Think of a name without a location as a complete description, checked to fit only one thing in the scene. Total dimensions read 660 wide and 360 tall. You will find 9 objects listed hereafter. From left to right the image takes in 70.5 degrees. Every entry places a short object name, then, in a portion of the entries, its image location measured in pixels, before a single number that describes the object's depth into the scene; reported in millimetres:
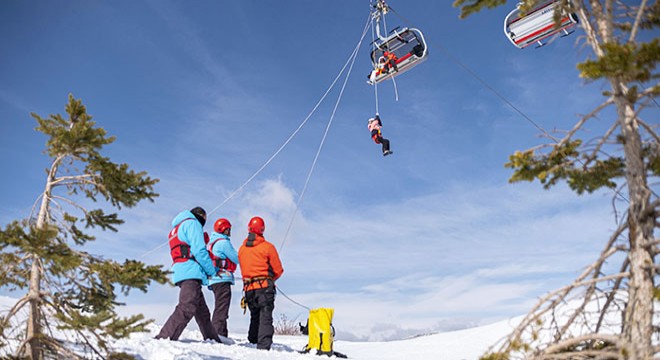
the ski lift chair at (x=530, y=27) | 12570
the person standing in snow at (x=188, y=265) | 7582
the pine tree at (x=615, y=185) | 3812
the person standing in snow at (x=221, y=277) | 9406
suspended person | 13258
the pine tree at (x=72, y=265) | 4145
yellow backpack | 9188
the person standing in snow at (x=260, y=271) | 8617
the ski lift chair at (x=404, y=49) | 13570
